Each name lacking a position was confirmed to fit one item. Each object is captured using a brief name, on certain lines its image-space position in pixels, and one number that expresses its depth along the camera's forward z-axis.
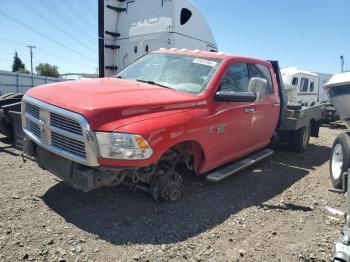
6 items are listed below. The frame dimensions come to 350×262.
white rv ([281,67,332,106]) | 18.04
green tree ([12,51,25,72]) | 78.72
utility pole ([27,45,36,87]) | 73.15
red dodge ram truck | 3.33
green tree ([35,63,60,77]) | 81.19
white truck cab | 9.24
